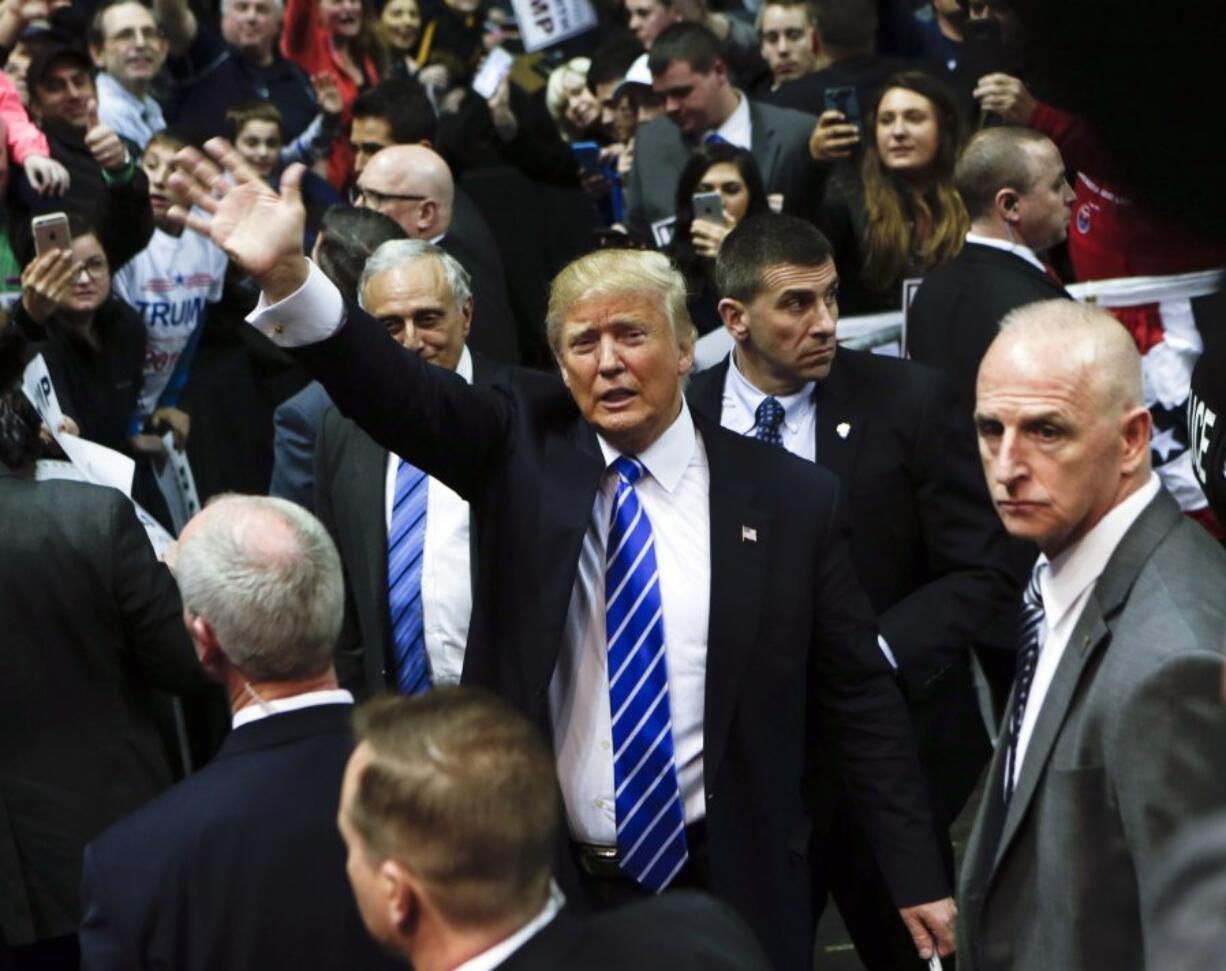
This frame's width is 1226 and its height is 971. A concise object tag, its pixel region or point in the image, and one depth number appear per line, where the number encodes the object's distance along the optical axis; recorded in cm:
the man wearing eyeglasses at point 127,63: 943
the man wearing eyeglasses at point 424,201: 695
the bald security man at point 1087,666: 298
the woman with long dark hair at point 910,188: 681
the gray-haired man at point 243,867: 313
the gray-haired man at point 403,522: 488
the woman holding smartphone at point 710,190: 702
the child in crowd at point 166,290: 802
